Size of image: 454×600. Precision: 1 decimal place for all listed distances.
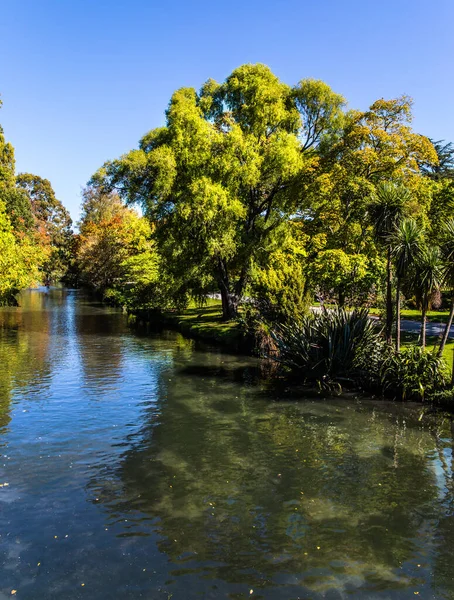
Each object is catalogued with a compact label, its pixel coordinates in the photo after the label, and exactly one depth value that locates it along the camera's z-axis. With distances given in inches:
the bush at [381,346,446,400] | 670.5
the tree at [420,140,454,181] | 2092.4
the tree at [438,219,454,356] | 643.5
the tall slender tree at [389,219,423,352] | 698.2
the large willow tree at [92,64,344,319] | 1218.6
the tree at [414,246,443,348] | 692.7
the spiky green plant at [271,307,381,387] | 764.0
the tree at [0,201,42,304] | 1417.3
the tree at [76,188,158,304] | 1978.8
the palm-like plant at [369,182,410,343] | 733.9
